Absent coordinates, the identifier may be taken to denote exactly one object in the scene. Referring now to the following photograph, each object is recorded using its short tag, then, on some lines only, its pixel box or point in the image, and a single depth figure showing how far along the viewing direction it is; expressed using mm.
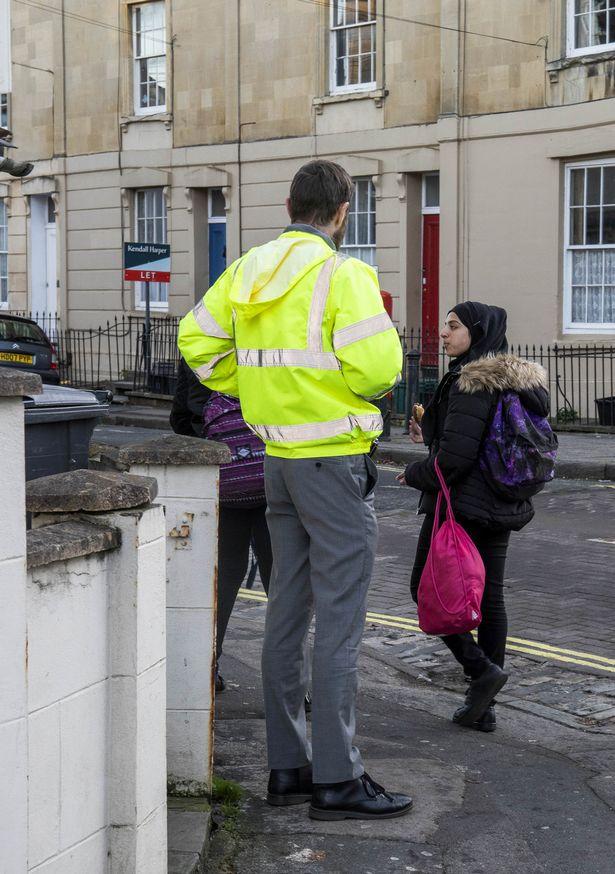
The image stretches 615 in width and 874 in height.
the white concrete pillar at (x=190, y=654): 4535
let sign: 22031
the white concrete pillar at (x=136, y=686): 3500
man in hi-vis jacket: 4379
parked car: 19141
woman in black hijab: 5590
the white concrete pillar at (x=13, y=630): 2916
